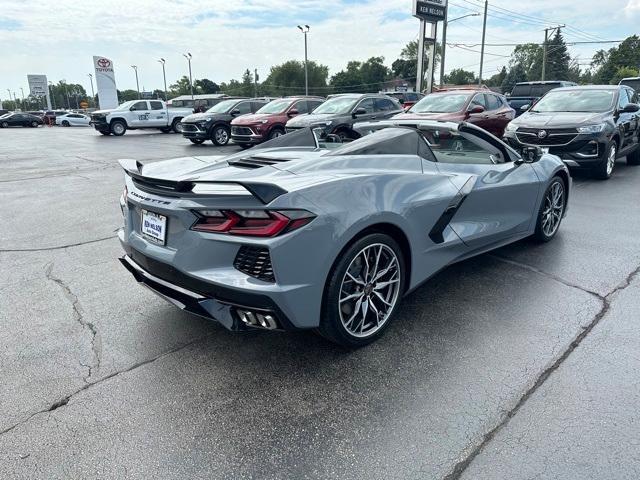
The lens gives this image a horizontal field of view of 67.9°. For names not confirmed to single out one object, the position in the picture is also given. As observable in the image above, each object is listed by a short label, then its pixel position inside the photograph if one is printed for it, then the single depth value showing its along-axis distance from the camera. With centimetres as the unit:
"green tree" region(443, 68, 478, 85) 10790
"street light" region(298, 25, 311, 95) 4315
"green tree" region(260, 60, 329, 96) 10481
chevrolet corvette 248
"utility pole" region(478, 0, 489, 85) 3900
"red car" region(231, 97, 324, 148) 1438
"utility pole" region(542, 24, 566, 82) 5318
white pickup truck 2295
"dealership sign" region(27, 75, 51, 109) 6700
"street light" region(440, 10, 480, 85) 3169
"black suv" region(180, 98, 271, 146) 1680
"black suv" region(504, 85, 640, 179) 825
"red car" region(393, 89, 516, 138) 1090
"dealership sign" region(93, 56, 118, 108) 4212
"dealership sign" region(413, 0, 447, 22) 2523
